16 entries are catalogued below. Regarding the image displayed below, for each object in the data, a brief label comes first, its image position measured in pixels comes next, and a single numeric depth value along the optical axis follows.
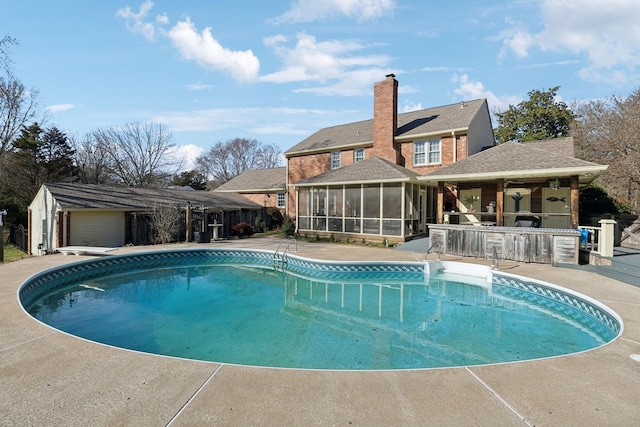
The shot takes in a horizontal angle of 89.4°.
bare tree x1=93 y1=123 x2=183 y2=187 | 36.28
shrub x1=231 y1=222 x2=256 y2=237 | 21.59
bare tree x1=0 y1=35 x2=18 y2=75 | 13.60
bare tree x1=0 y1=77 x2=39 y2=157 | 26.20
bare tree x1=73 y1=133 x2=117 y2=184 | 35.59
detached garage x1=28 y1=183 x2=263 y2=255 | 15.77
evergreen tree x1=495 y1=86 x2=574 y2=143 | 29.36
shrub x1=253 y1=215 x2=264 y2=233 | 24.30
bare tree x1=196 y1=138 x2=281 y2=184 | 52.47
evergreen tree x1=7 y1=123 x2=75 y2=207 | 27.26
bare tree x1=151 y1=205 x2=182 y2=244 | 18.27
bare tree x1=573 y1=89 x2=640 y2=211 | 20.06
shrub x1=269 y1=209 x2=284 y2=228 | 25.81
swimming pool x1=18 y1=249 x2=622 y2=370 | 5.82
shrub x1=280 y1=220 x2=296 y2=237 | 21.17
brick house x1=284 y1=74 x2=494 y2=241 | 16.97
